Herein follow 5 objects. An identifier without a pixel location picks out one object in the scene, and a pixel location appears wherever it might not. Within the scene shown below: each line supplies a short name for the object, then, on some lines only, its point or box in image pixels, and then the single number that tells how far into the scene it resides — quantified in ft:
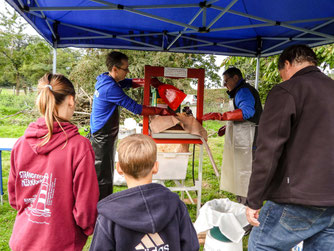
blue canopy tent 8.96
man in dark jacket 4.42
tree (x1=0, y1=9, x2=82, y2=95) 65.31
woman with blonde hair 4.14
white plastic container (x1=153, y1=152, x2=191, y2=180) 8.93
